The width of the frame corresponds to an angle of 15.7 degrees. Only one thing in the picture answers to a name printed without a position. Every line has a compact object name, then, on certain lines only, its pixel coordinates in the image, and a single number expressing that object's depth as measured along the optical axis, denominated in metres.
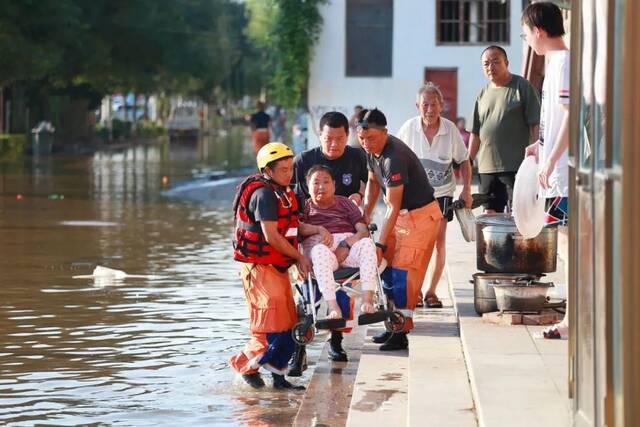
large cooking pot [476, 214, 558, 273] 15.34
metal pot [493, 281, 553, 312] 14.43
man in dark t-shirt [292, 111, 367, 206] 14.60
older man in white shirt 16.62
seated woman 13.75
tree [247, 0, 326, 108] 56.67
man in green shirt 16.66
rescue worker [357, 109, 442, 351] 14.69
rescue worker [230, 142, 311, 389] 13.43
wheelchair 13.48
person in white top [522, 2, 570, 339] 12.36
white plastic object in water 22.33
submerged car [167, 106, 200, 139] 125.55
